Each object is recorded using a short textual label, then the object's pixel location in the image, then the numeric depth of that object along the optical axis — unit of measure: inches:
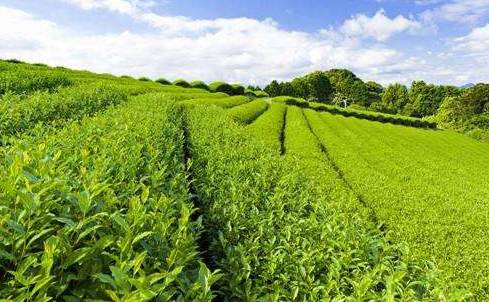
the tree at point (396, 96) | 4611.2
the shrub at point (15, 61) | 1781.7
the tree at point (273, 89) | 3786.4
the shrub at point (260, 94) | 2719.0
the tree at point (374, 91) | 4804.6
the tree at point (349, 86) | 4611.2
